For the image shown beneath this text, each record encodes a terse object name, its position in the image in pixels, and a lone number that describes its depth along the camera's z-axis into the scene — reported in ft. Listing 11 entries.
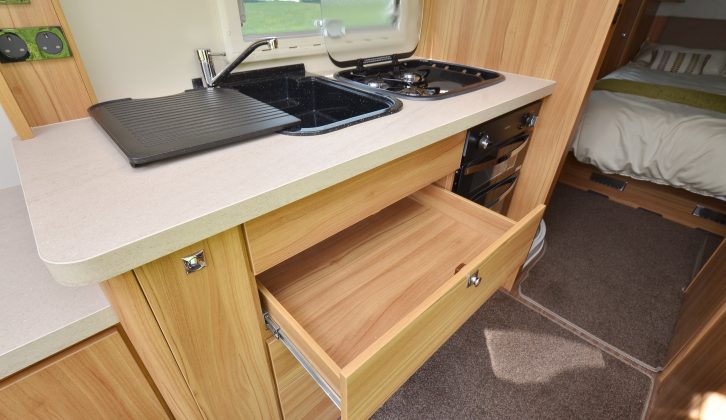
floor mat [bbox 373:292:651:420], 3.59
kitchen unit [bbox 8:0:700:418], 1.48
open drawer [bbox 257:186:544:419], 1.83
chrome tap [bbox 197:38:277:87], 2.83
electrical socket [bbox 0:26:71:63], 2.13
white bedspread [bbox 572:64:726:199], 5.66
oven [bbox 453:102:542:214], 3.26
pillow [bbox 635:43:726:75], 9.02
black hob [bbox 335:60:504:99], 3.28
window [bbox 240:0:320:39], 3.35
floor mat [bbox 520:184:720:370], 4.51
